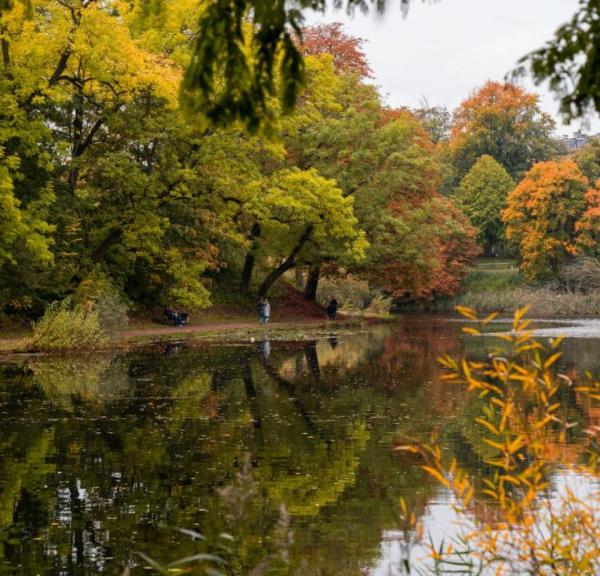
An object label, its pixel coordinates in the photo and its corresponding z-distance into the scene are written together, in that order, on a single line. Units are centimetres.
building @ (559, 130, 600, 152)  16534
